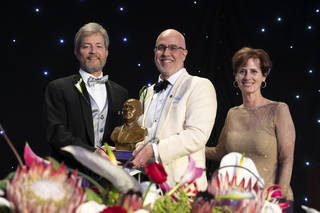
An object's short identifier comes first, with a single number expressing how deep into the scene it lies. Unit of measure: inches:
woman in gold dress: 107.7
